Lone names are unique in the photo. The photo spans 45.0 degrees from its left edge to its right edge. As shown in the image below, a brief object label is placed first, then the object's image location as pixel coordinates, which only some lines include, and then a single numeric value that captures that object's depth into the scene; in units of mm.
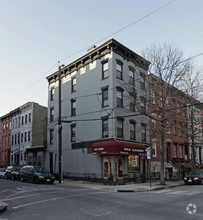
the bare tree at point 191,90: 26391
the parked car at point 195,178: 22453
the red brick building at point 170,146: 23031
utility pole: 23438
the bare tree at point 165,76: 21812
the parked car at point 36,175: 22016
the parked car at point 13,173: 26491
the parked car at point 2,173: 29894
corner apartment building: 23641
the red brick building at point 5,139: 46469
